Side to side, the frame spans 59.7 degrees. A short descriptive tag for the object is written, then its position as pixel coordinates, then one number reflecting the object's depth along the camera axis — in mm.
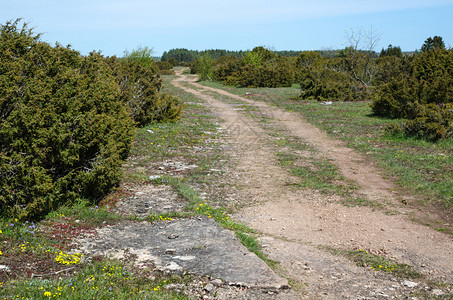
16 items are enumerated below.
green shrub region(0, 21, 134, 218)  4793
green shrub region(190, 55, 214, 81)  44731
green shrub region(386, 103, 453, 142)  10734
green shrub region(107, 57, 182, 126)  12211
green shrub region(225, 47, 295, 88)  33531
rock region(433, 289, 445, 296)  3824
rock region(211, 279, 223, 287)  3688
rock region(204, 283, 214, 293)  3587
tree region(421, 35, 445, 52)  48481
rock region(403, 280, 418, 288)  4004
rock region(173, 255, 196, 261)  4184
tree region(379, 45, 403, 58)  55156
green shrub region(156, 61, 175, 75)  67750
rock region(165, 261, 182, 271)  3945
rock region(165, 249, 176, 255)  4363
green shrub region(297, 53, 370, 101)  22516
